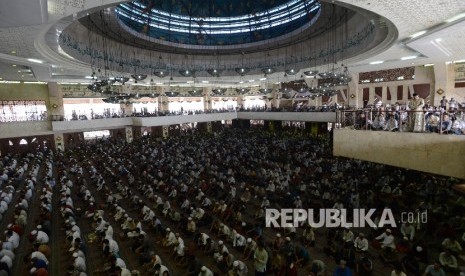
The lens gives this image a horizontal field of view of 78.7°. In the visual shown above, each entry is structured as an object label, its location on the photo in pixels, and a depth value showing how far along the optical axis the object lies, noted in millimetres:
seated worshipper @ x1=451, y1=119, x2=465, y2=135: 6729
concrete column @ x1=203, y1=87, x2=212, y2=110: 31375
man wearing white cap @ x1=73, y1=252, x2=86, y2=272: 6281
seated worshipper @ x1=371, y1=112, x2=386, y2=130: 8438
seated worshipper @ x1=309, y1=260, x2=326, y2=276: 5964
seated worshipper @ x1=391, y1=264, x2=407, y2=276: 5288
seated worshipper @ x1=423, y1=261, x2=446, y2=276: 5426
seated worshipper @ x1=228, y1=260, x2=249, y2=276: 5868
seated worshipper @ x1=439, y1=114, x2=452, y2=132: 6957
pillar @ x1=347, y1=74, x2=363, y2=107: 21203
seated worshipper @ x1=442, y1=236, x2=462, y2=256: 6566
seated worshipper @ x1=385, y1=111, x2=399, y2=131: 8101
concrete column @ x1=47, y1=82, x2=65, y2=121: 22047
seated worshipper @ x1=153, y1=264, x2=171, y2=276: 5912
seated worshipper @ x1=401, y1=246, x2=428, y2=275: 5998
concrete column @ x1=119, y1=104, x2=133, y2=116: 26203
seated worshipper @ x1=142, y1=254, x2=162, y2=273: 6519
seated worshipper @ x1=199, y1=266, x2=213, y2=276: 5854
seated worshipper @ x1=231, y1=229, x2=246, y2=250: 7488
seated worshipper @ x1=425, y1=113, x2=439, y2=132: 7203
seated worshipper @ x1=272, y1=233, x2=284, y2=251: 7078
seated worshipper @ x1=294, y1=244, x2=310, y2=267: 6754
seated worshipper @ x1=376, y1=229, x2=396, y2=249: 6875
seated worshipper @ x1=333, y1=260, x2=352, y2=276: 5488
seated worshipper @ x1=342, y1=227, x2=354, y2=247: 7201
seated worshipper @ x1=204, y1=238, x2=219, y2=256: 7301
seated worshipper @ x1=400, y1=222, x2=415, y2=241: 7276
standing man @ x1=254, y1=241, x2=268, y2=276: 6145
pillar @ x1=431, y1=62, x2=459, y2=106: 15703
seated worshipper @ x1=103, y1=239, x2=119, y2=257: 7105
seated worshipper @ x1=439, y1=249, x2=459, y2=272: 6039
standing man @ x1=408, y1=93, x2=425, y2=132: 7328
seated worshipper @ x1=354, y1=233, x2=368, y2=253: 6980
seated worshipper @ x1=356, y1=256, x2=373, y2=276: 6172
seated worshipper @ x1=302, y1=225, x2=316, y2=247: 7612
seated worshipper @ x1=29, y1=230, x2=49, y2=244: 7457
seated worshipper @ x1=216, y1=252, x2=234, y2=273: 6454
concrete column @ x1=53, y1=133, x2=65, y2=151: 21822
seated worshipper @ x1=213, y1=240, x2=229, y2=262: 6719
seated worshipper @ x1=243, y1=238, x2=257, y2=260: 7137
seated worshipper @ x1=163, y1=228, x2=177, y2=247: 7748
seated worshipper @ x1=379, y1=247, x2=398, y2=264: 6656
